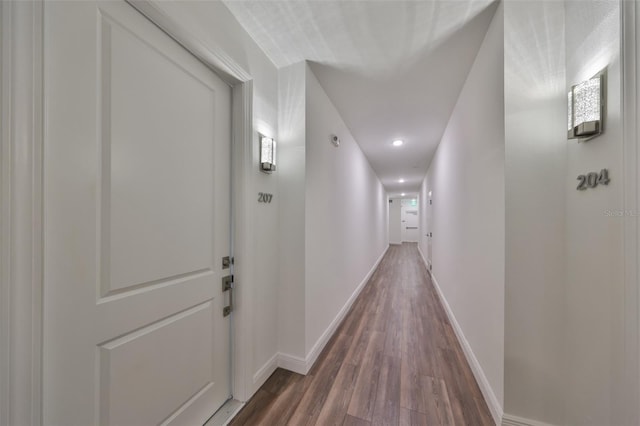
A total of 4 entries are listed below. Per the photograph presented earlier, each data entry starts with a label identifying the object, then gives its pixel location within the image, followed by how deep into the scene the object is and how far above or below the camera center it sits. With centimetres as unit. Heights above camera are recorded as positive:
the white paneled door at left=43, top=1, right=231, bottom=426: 74 -5
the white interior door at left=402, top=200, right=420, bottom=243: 1138 -47
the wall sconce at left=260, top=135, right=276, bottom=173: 164 +46
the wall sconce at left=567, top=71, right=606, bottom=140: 98 +50
